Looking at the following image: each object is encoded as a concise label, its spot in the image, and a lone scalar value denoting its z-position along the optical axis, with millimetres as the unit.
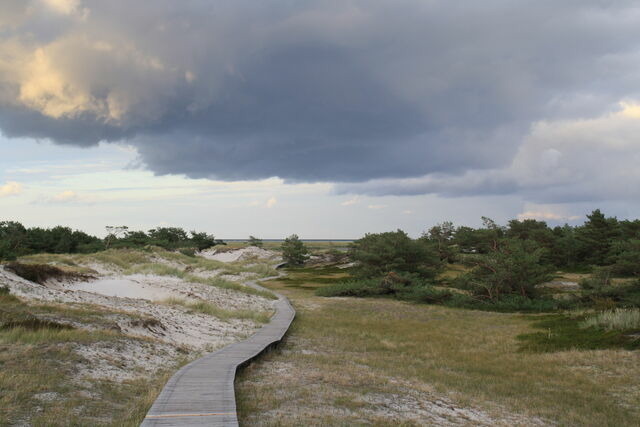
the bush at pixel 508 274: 29250
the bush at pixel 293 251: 83981
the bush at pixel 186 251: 86375
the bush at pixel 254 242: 114125
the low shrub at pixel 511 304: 27641
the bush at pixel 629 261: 27552
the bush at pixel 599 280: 26297
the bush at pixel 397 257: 40938
